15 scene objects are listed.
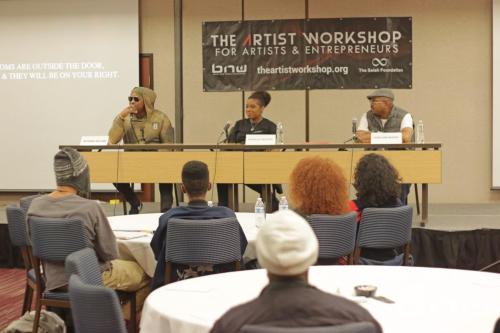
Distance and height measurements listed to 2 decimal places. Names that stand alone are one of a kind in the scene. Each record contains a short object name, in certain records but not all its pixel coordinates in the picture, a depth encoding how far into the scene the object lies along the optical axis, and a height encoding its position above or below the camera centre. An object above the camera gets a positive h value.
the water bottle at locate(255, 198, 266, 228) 4.43 -0.46
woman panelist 7.15 +0.19
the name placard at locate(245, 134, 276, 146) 6.52 +0.03
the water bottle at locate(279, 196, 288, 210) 4.60 -0.42
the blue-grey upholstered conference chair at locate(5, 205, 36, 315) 4.34 -0.58
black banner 8.91 +1.13
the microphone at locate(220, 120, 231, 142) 6.71 +0.12
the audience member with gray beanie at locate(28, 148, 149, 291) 3.62 -0.36
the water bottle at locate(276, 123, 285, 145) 6.80 +0.07
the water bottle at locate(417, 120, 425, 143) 6.56 +0.07
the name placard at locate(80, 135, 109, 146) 6.82 +0.02
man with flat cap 6.71 +0.23
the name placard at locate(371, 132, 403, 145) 6.24 +0.03
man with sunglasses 7.12 +0.17
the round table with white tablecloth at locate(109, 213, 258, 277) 3.98 -0.56
